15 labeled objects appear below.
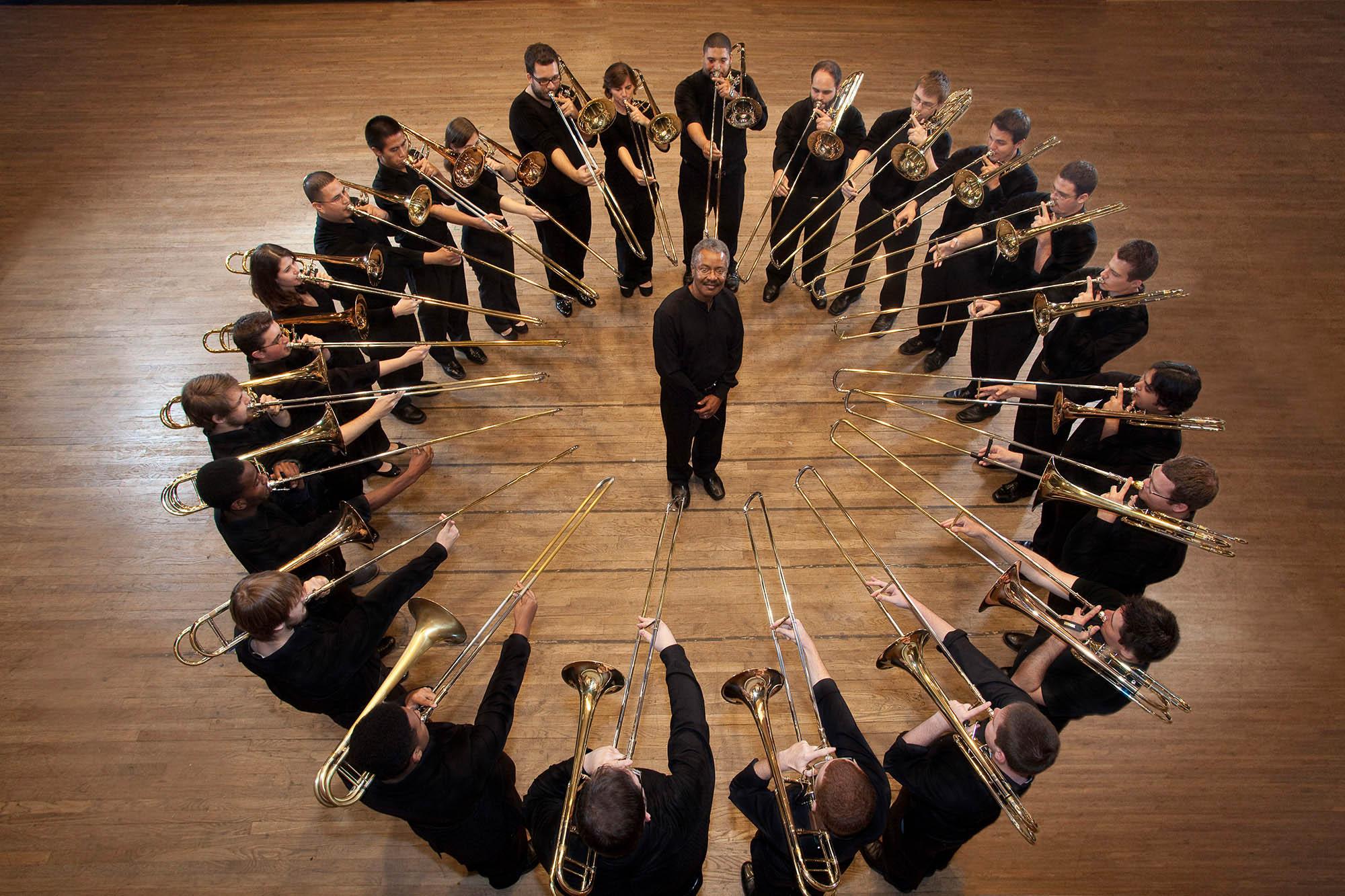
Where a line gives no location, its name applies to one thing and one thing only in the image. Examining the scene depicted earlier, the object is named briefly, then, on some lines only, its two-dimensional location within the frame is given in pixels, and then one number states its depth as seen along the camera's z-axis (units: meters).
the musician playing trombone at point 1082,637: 2.88
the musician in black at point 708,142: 4.86
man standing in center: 3.68
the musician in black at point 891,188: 4.77
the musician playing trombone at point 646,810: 2.51
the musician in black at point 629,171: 4.79
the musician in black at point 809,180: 4.88
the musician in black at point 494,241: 4.53
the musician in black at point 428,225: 4.32
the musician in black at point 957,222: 4.46
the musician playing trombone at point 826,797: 2.58
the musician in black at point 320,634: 2.86
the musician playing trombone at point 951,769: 2.68
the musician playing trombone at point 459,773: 2.61
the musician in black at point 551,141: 4.60
